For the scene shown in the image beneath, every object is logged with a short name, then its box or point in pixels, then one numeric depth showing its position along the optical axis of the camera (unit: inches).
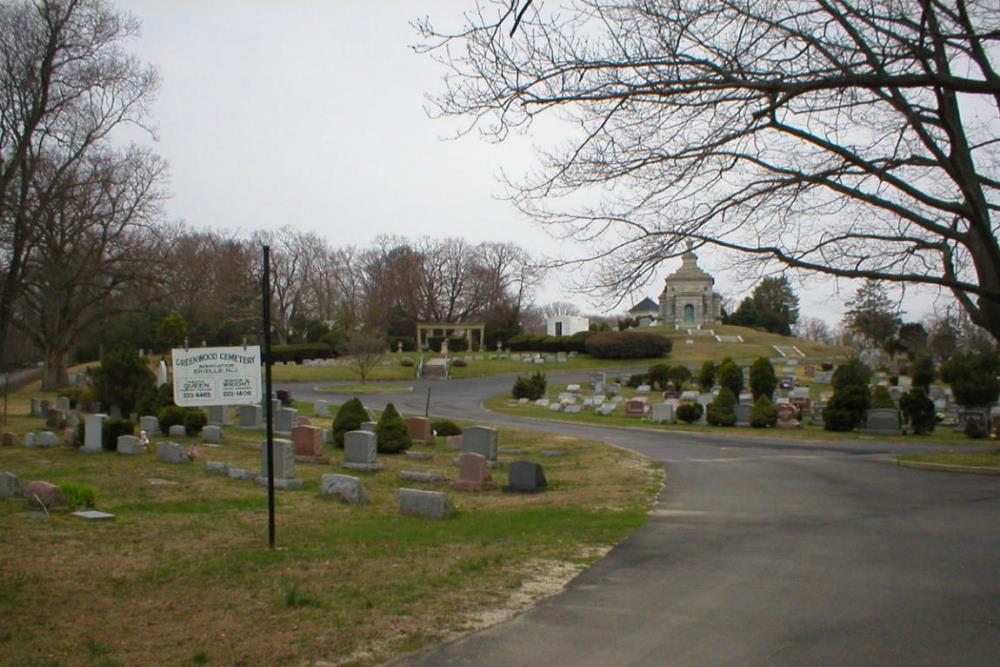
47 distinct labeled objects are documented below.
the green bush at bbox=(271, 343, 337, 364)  2657.5
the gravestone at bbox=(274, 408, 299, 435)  935.7
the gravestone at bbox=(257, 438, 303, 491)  565.3
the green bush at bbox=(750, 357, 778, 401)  1429.6
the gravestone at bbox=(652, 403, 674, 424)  1242.9
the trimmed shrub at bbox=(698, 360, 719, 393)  1688.0
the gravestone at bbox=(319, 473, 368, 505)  496.7
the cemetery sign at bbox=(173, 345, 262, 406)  367.6
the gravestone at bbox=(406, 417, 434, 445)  906.7
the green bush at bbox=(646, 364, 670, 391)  1838.1
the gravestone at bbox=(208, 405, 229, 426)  1056.2
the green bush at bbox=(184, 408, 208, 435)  930.1
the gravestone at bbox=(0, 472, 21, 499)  475.2
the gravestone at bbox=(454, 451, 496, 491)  572.8
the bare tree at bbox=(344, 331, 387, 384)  1969.7
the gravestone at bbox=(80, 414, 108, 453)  778.2
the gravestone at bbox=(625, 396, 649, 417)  1336.1
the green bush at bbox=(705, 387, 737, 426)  1163.9
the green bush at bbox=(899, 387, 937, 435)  1031.0
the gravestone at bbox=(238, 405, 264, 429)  1034.1
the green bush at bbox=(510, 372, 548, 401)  1681.8
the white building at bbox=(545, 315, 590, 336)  3555.6
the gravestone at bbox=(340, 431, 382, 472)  681.0
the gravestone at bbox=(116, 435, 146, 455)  757.9
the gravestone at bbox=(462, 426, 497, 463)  724.0
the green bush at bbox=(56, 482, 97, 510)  452.1
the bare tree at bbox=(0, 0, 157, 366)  922.7
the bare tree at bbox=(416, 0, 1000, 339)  329.4
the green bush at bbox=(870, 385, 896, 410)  1149.6
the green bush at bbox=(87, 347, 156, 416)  1056.8
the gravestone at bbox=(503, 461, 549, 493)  564.4
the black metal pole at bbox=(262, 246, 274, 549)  329.7
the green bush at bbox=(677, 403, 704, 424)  1218.6
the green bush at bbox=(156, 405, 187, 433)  939.3
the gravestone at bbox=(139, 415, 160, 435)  917.8
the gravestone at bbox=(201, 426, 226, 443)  873.5
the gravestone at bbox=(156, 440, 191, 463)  706.2
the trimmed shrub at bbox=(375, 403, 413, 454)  807.7
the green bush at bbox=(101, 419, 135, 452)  782.5
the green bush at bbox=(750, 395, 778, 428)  1125.7
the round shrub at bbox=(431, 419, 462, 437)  987.9
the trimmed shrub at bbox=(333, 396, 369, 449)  866.8
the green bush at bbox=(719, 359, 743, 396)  1520.7
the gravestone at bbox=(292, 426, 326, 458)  735.1
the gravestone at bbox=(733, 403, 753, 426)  1170.0
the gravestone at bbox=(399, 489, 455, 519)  436.8
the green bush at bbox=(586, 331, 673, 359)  2576.3
